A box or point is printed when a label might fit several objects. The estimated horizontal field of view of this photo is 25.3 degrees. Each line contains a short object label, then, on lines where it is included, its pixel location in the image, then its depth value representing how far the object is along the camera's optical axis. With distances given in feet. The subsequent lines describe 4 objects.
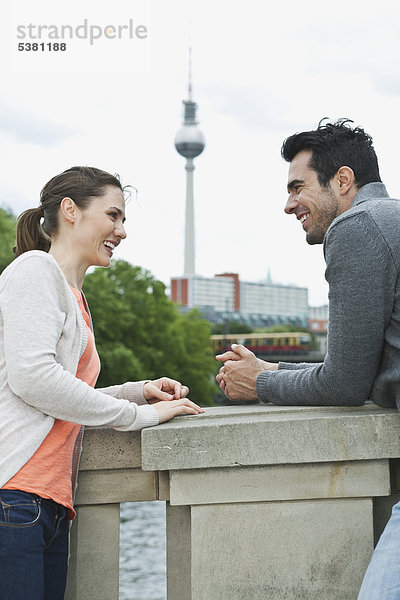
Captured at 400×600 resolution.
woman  8.09
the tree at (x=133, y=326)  113.50
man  8.52
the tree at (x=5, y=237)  91.40
